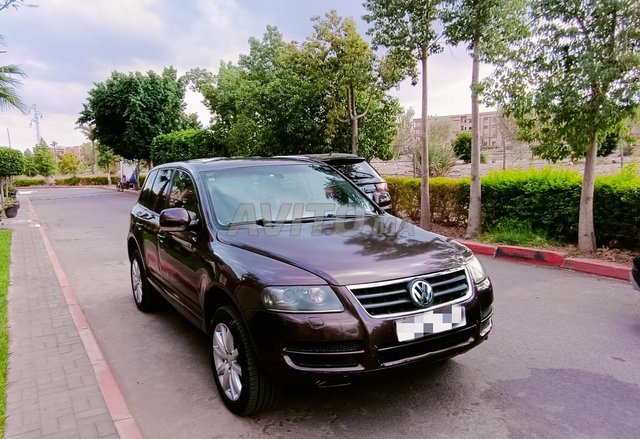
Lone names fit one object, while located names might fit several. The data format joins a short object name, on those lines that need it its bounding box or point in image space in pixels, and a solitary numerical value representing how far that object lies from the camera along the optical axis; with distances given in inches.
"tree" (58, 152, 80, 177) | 2493.8
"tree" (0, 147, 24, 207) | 682.8
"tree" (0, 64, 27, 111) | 484.0
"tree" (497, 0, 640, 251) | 244.1
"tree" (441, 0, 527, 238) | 293.6
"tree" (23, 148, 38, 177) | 2201.0
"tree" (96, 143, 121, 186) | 2086.5
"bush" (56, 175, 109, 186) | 2269.9
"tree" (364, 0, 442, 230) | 358.9
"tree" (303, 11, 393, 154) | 476.1
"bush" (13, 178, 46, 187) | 2231.8
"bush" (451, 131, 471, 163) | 1479.2
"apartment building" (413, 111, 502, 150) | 3686.8
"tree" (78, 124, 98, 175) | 1308.3
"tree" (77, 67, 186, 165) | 1186.6
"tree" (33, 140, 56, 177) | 2201.0
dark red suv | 103.2
